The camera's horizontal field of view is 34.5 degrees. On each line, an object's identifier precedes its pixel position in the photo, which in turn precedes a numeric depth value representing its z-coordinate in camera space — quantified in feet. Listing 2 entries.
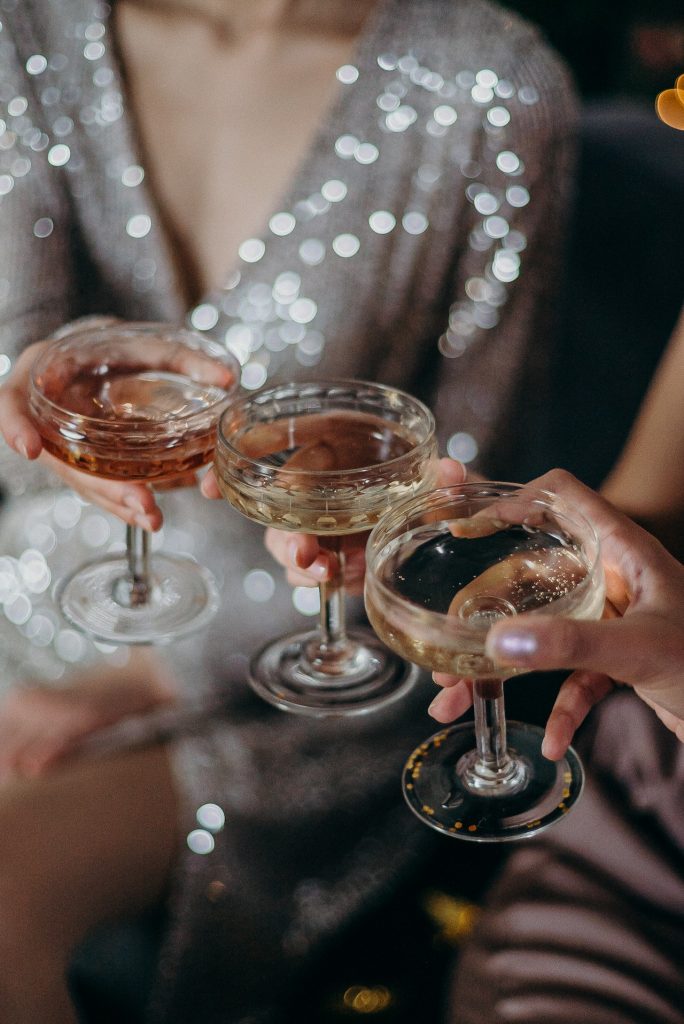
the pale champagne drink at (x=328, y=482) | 2.48
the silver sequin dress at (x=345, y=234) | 4.62
